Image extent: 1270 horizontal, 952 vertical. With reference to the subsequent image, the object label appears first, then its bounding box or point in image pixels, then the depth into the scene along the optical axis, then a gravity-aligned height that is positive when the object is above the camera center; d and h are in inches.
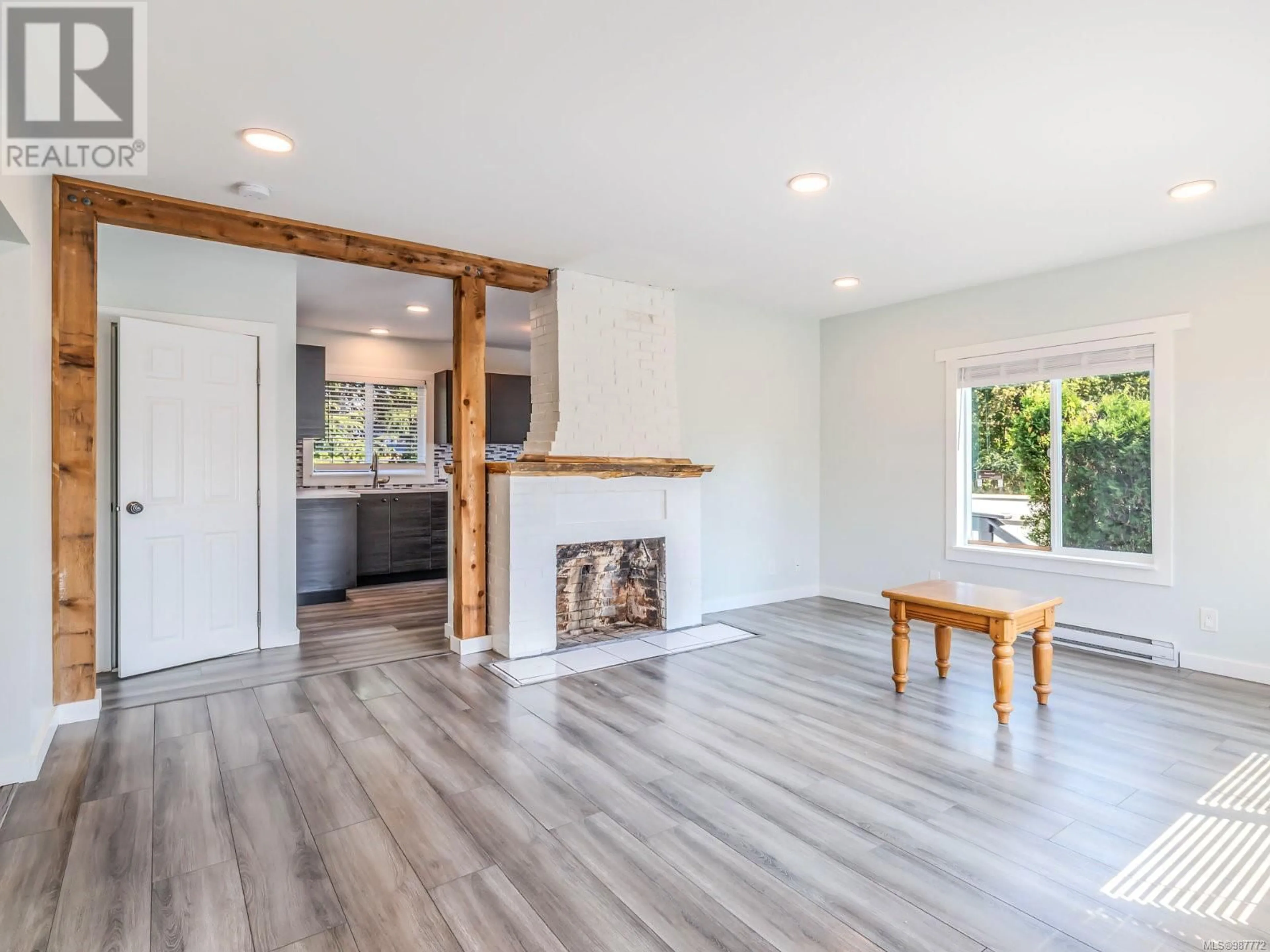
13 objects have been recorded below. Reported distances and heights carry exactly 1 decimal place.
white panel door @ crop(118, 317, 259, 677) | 150.3 -3.9
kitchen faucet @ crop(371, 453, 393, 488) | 285.1 +2.9
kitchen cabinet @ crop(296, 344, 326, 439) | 236.1 +31.0
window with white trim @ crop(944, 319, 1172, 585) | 168.2 +6.5
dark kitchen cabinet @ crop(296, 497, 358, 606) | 233.5 -24.6
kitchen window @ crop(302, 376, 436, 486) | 279.7 +17.9
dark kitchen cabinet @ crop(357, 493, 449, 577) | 263.4 -21.8
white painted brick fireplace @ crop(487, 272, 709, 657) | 171.6 +5.4
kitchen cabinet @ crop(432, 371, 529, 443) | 279.9 +29.9
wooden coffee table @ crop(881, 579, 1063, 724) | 125.0 -27.4
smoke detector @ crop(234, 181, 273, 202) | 126.6 +54.3
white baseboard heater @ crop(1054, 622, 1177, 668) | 162.1 -41.3
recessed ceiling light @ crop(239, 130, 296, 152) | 107.3 +54.3
